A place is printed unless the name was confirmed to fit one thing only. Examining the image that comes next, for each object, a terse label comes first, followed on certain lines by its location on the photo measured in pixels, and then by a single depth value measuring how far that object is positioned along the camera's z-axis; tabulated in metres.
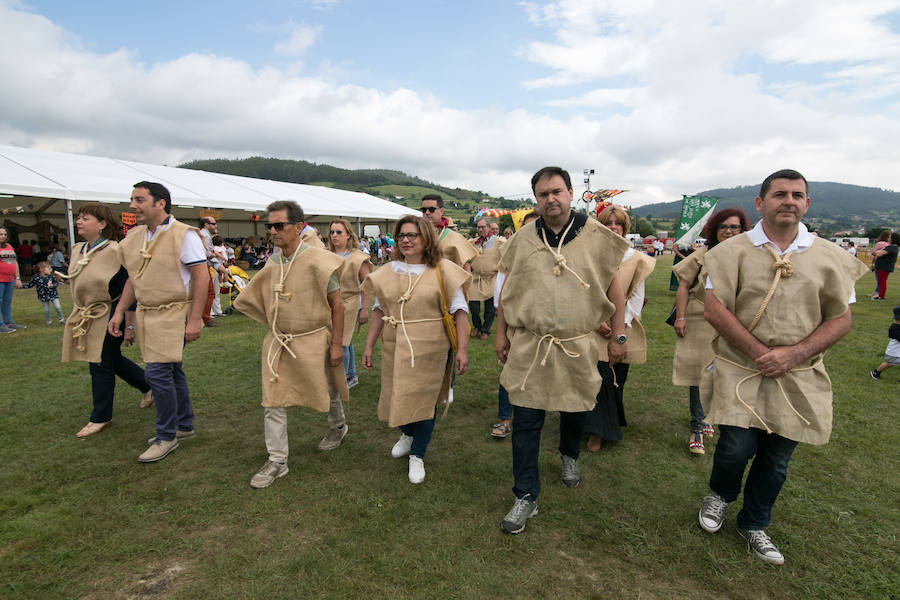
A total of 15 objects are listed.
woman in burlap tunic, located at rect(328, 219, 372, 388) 5.31
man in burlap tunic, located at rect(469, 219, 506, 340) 7.67
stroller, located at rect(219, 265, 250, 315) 10.77
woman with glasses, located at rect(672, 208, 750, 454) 3.77
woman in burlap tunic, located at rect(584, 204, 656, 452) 3.88
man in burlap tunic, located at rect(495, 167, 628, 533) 2.75
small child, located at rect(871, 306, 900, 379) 5.68
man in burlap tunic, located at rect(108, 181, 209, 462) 3.67
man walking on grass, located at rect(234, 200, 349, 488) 3.34
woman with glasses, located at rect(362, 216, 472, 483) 3.33
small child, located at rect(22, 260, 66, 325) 8.61
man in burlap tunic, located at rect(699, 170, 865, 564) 2.42
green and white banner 12.92
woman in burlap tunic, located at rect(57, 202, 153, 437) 4.00
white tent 14.17
